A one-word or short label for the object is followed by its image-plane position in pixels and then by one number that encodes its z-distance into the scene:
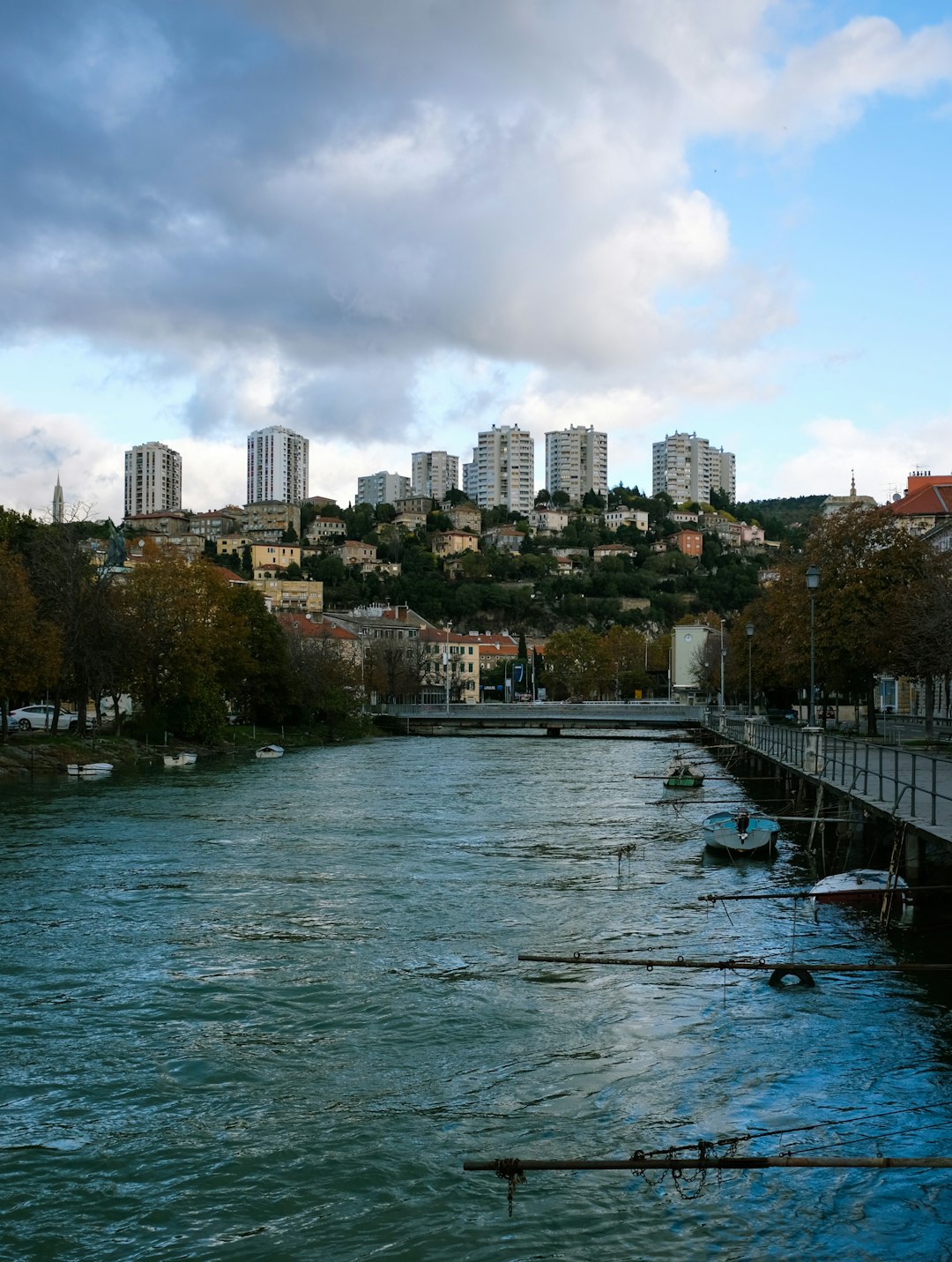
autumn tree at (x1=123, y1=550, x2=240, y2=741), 61.38
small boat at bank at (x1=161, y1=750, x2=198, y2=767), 56.06
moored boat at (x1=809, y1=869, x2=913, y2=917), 20.23
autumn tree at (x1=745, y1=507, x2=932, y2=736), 47.94
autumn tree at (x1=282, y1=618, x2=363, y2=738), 82.81
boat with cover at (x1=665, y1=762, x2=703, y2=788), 42.16
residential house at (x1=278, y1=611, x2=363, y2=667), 107.19
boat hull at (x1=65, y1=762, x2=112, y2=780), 47.91
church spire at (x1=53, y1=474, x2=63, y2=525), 61.28
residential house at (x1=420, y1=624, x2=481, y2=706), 141.12
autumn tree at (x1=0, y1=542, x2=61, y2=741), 45.81
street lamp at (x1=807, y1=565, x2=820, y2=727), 30.64
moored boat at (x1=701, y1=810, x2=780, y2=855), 27.23
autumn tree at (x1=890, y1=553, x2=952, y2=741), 37.91
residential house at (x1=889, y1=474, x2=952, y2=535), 79.88
